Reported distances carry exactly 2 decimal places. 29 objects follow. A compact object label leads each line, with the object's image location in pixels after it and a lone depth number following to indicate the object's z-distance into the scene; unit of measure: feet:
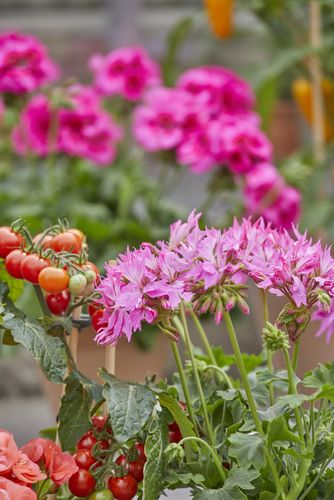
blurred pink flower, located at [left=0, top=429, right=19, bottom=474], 4.81
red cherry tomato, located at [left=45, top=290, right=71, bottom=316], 5.17
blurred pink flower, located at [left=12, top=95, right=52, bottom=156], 10.40
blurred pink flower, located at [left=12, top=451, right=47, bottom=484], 4.80
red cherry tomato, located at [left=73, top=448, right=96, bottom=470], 5.00
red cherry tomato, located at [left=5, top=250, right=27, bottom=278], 4.94
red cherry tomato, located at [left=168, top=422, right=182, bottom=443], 5.18
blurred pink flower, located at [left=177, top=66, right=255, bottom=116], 9.72
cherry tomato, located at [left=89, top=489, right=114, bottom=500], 4.93
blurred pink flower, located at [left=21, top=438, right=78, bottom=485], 4.91
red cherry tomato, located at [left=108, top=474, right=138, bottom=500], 4.95
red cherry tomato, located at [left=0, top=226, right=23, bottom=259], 5.02
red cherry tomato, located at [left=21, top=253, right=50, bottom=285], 4.89
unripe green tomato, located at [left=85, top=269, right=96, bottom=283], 4.89
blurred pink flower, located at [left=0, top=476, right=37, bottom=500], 4.71
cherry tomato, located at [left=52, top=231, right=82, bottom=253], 5.02
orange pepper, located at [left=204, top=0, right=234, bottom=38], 11.39
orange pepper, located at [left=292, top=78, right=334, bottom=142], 11.65
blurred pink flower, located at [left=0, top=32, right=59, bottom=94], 9.62
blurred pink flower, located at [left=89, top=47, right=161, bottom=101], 10.38
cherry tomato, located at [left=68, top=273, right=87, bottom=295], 4.85
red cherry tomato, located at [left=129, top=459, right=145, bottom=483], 5.03
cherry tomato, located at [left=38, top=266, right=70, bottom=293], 4.83
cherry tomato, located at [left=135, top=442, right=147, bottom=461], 5.06
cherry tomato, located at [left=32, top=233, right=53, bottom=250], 5.07
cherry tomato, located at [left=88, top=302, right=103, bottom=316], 5.06
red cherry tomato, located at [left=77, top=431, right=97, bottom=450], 5.06
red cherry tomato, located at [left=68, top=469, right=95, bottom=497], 4.97
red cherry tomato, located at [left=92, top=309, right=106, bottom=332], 5.08
